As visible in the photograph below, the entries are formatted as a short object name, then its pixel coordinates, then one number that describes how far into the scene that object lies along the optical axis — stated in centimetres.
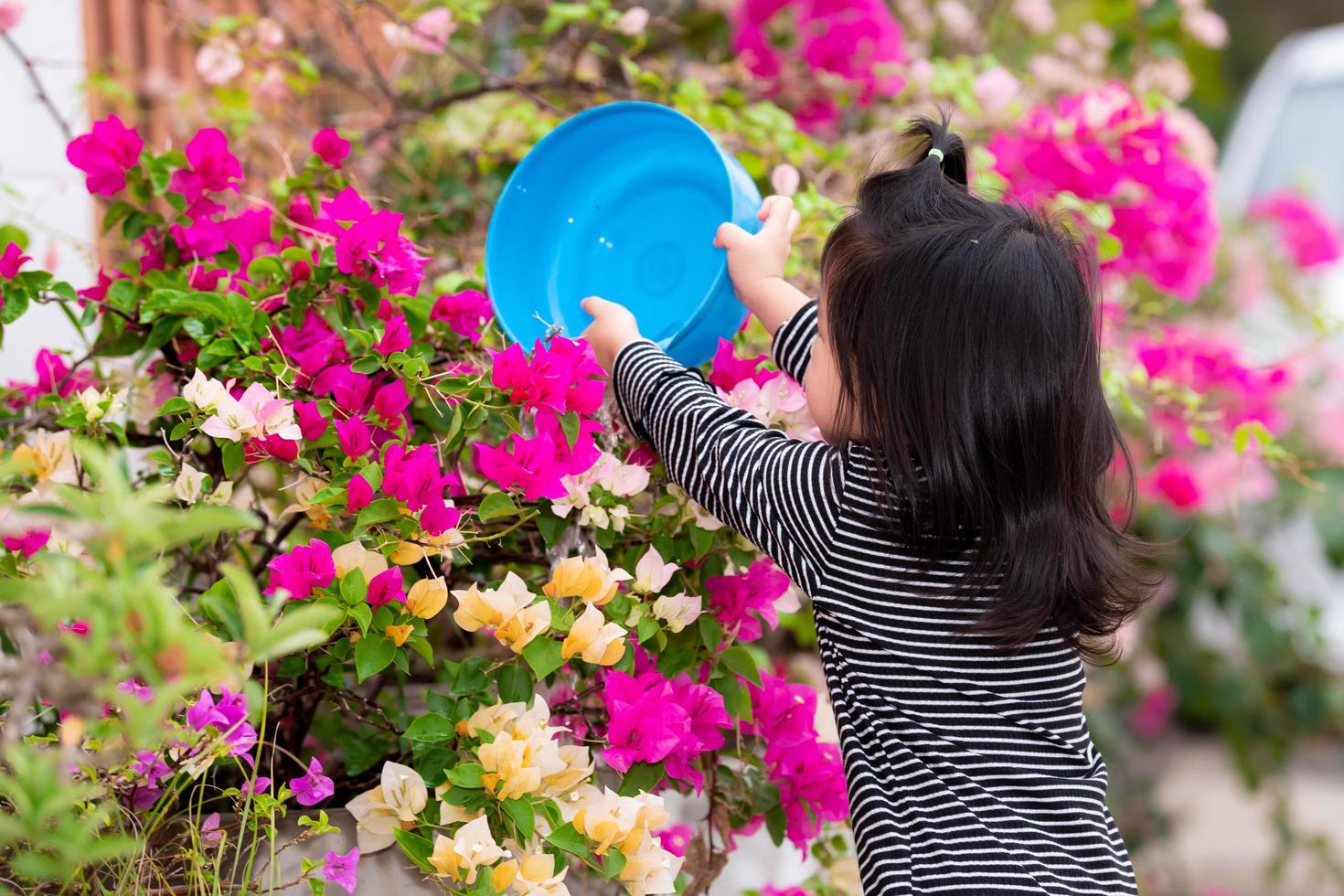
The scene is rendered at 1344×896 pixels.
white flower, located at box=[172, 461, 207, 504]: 266
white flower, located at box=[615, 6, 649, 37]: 315
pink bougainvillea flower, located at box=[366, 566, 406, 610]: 263
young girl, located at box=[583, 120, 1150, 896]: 271
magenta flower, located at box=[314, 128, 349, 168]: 288
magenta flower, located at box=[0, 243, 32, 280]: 274
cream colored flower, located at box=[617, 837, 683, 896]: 263
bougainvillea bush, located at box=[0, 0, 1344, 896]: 258
